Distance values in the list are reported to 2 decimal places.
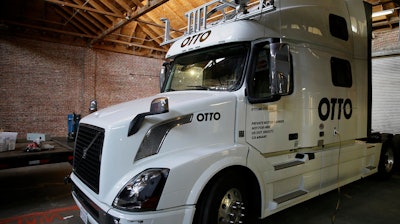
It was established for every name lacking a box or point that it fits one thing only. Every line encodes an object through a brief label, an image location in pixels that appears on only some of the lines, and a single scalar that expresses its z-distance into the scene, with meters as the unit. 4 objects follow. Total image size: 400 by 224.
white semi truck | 2.28
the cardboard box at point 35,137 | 5.10
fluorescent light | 6.45
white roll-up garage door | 7.43
